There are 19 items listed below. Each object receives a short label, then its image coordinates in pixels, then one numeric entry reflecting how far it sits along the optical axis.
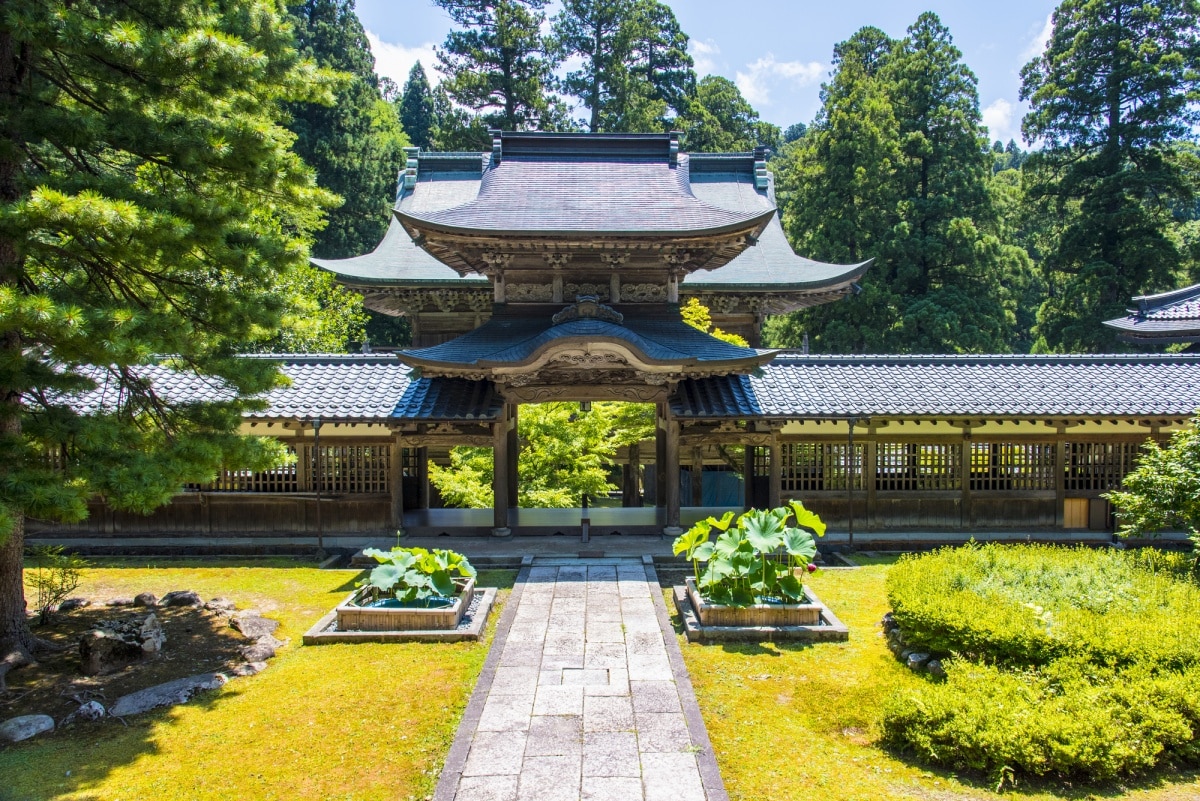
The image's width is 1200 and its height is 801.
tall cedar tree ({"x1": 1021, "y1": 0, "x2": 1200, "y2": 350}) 28.12
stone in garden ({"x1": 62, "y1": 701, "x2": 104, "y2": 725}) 7.00
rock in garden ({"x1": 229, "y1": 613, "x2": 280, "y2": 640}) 9.21
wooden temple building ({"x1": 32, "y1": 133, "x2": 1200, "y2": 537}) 13.31
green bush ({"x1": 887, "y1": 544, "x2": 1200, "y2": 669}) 6.92
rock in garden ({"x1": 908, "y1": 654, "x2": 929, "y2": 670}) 7.98
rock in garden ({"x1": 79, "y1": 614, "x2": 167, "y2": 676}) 7.99
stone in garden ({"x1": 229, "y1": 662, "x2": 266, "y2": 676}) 8.08
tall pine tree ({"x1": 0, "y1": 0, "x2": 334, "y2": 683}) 6.59
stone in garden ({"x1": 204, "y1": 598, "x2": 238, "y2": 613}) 10.13
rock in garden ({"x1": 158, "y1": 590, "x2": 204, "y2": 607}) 10.27
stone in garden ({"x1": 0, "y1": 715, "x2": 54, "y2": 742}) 6.61
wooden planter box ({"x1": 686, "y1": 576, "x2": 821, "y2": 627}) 9.11
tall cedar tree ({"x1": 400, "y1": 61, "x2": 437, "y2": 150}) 58.19
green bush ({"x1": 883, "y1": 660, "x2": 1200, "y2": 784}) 5.74
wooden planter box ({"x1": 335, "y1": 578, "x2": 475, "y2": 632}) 9.11
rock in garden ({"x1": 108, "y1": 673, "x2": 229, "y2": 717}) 7.19
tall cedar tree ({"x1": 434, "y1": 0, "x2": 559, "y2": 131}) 37.22
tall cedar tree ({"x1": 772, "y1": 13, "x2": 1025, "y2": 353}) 29.70
